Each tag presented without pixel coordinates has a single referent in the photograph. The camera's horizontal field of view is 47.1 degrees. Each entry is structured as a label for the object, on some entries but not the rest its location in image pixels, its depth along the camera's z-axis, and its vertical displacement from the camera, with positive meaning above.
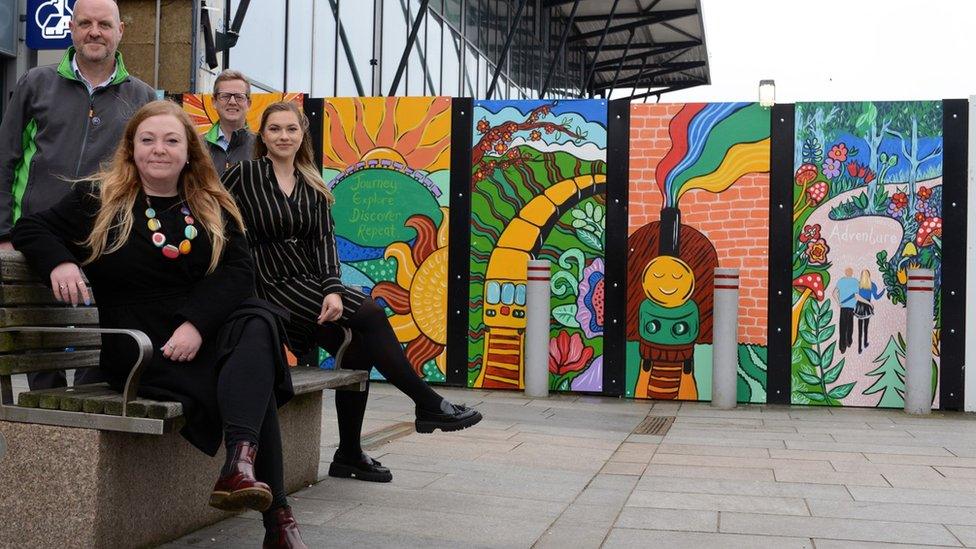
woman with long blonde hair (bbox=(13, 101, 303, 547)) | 3.49 -0.05
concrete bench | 3.37 -0.54
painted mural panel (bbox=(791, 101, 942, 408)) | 8.60 +0.35
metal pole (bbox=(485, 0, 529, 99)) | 21.53 +4.51
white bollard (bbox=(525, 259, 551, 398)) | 8.79 -0.41
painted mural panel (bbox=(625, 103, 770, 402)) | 8.80 +0.34
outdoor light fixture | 8.70 +1.45
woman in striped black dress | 4.69 +0.04
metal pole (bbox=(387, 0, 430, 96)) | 17.50 +3.46
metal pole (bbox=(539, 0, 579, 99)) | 26.05 +5.54
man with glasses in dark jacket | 5.67 +0.79
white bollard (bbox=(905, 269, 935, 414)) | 8.30 -0.44
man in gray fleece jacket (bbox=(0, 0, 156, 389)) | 4.35 +0.57
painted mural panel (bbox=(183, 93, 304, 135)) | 9.53 +1.42
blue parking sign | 11.66 +2.56
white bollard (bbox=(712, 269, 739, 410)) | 8.48 -0.44
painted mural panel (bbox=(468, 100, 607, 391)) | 9.01 +0.38
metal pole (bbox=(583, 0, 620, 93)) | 27.27 +6.30
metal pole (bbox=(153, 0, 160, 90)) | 11.07 +2.03
